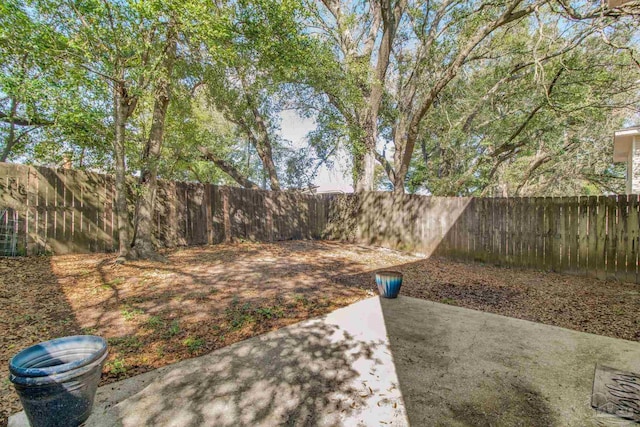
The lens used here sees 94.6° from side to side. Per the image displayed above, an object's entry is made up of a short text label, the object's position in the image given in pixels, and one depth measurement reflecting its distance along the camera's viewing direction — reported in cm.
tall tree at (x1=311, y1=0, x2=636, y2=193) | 756
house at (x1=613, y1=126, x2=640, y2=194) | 589
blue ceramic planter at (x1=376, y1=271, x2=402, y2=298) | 386
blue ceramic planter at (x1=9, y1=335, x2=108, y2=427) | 146
